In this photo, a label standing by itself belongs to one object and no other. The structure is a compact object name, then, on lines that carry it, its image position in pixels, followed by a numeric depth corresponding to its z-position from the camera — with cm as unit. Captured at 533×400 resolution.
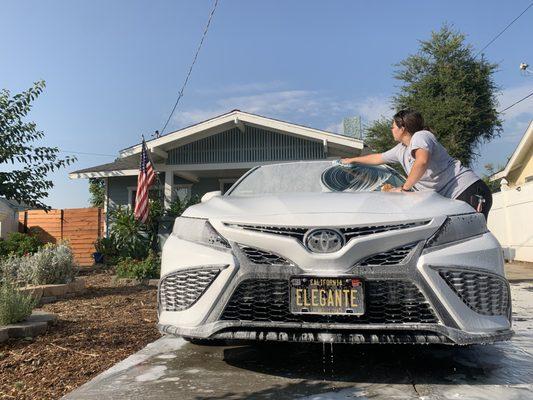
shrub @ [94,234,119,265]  1292
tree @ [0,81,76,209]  712
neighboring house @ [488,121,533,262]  1241
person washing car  350
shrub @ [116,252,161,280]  827
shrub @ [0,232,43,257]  1158
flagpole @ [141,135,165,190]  1187
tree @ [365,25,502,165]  1867
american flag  1118
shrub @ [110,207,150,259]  1130
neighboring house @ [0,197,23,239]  1680
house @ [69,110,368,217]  1195
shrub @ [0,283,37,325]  412
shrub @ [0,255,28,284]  652
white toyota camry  241
